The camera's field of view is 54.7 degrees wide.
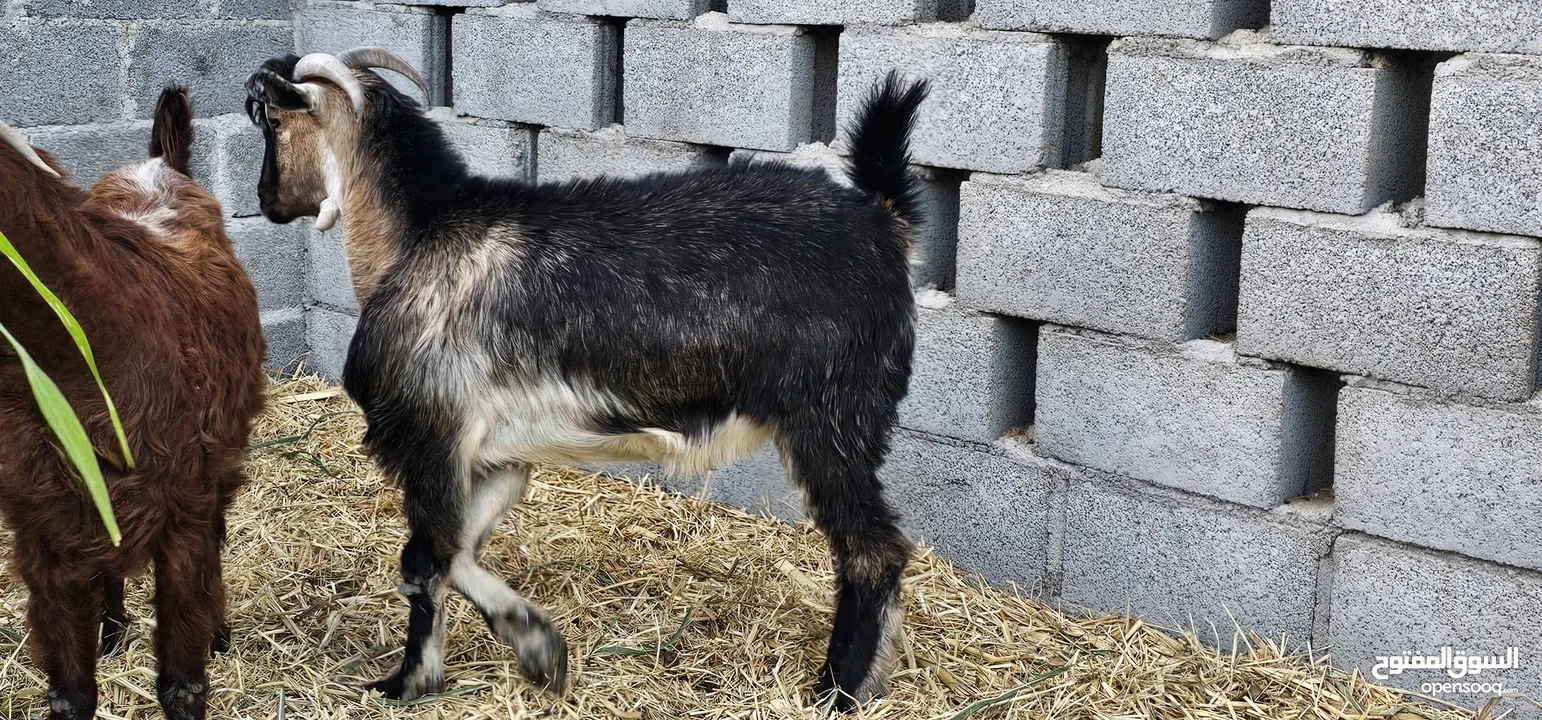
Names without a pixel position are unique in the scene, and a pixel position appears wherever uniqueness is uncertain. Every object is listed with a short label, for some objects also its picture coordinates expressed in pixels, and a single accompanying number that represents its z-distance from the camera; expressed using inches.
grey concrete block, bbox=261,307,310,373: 239.1
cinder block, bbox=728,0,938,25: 161.3
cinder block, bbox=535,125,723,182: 188.2
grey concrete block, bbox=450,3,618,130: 194.7
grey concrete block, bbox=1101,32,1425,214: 132.3
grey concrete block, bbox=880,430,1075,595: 163.6
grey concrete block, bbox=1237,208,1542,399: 126.3
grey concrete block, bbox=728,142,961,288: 166.9
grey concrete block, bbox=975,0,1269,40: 139.6
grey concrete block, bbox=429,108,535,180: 206.8
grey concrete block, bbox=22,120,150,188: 207.9
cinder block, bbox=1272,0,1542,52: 121.7
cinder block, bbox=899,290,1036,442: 163.5
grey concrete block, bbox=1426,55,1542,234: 122.4
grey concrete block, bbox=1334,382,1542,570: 128.3
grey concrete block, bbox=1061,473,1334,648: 145.2
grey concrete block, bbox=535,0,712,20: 183.2
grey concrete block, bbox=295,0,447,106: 215.3
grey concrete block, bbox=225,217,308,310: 232.2
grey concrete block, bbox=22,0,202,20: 204.7
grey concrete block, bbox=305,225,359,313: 231.8
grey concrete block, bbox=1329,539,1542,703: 131.3
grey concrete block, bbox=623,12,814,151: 173.8
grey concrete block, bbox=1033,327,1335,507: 143.8
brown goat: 105.7
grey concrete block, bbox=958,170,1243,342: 146.3
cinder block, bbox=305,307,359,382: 236.2
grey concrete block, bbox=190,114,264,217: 225.5
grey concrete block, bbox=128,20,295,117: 216.1
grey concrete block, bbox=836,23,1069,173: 152.4
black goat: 126.0
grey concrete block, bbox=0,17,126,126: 202.1
